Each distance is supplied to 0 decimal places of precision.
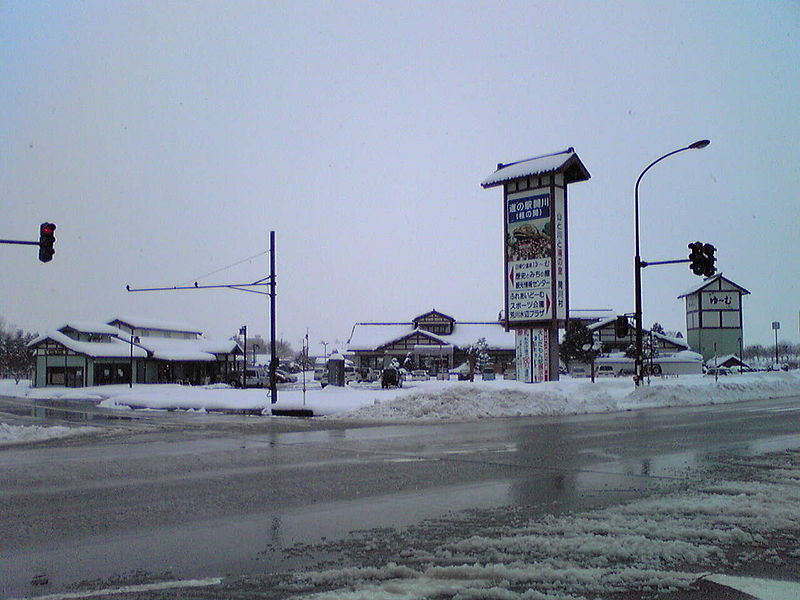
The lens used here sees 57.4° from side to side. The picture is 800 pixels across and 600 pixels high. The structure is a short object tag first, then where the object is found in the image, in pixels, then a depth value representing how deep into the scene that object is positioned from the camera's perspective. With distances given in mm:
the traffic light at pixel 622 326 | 30603
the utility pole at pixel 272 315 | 31812
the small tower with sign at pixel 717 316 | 89438
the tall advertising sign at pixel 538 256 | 37438
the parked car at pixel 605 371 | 72712
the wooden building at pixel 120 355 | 67938
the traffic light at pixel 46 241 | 22906
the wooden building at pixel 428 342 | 86312
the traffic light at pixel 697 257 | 27016
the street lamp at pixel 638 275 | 29078
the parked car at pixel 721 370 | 71781
